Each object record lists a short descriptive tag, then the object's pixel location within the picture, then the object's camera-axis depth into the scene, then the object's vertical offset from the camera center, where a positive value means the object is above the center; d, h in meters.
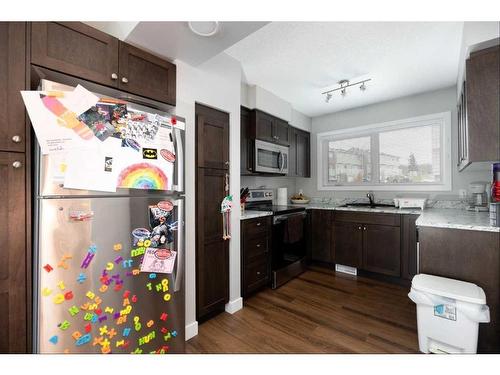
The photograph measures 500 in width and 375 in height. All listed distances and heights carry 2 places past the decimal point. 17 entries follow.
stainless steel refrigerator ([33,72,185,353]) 1.01 -0.38
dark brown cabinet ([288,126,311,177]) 3.48 +0.57
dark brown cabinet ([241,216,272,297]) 2.27 -0.68
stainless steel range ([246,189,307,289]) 2.63 -0.61
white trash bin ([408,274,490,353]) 1.33 -0.76
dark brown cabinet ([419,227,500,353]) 1.46 -0.50
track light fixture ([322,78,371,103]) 2.59 +1.21
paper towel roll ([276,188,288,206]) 3.53 -0.13
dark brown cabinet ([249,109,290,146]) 2.72 +0.77
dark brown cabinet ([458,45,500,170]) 1.46 +0.55
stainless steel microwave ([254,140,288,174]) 2.75 +0.39
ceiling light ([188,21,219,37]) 1.27 +0.91
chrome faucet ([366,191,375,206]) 3.30 -0.13
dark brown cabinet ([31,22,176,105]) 1.11 +0.72
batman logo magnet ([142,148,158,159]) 1.26 +0.20
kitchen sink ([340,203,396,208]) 3.22 -0.24
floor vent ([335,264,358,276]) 3.00 -1.08
